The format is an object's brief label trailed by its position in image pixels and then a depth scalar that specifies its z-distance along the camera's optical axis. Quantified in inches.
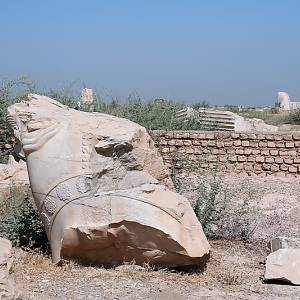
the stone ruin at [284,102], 1369.6
